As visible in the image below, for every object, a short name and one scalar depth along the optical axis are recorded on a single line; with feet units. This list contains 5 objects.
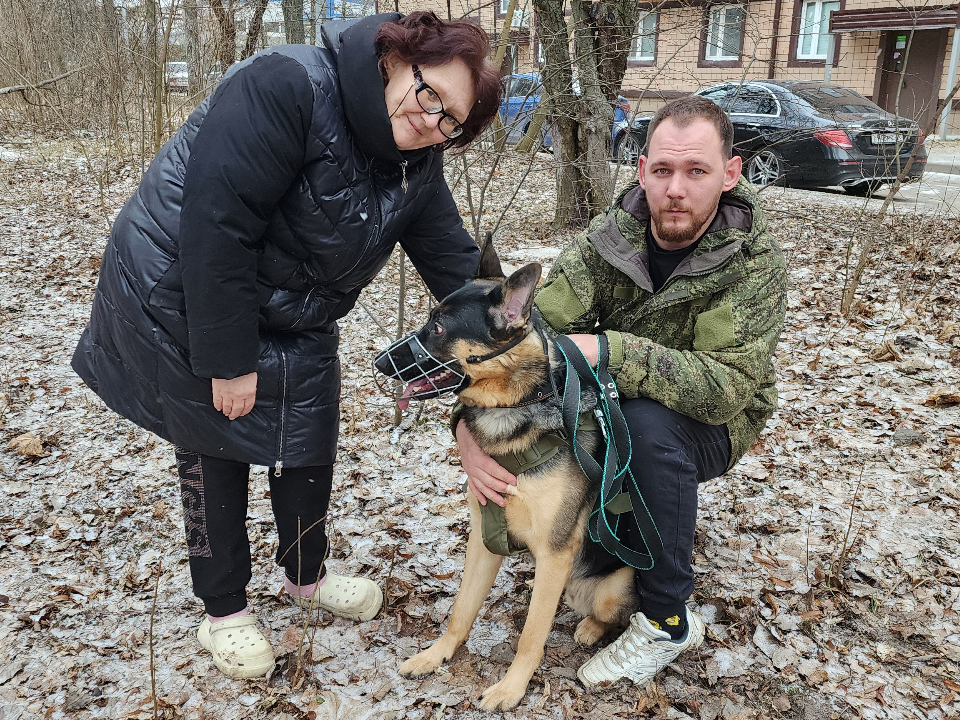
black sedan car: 30.45
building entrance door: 68.95
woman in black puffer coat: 6.60
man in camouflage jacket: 8.26
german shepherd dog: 7.77
